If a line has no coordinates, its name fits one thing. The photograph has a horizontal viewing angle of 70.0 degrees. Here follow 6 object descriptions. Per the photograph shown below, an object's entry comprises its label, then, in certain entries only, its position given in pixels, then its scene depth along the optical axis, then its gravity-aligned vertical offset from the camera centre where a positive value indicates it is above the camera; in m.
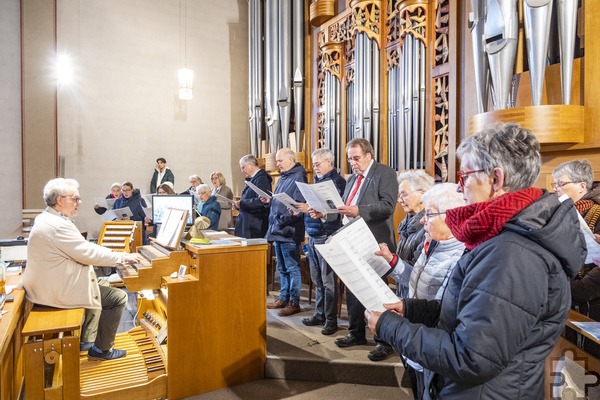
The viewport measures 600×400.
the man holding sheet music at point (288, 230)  3.70 -0.26
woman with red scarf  0.97 -0.19
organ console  2.62 -0.84
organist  2.66 -0.38
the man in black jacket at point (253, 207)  4.23 -0.07
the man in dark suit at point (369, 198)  2.93 +0.00
